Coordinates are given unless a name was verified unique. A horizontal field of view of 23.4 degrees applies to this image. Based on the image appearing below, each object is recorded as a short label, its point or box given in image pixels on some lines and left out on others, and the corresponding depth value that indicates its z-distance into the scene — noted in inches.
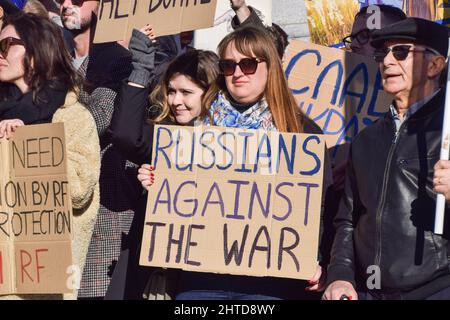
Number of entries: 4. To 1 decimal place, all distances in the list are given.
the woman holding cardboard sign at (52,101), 225.6
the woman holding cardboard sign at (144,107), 225.5
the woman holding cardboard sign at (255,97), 220.2
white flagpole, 191.0
